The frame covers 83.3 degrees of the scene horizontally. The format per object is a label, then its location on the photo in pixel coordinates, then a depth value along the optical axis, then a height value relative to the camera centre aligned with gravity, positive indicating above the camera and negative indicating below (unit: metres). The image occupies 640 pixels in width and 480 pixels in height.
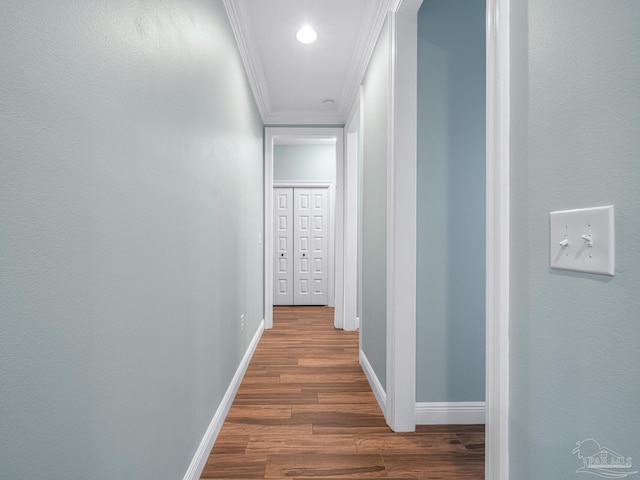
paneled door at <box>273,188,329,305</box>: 6.05 -0.16
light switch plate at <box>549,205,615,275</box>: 0.56 -0.01
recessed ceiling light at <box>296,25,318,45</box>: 2.56 +1.47
